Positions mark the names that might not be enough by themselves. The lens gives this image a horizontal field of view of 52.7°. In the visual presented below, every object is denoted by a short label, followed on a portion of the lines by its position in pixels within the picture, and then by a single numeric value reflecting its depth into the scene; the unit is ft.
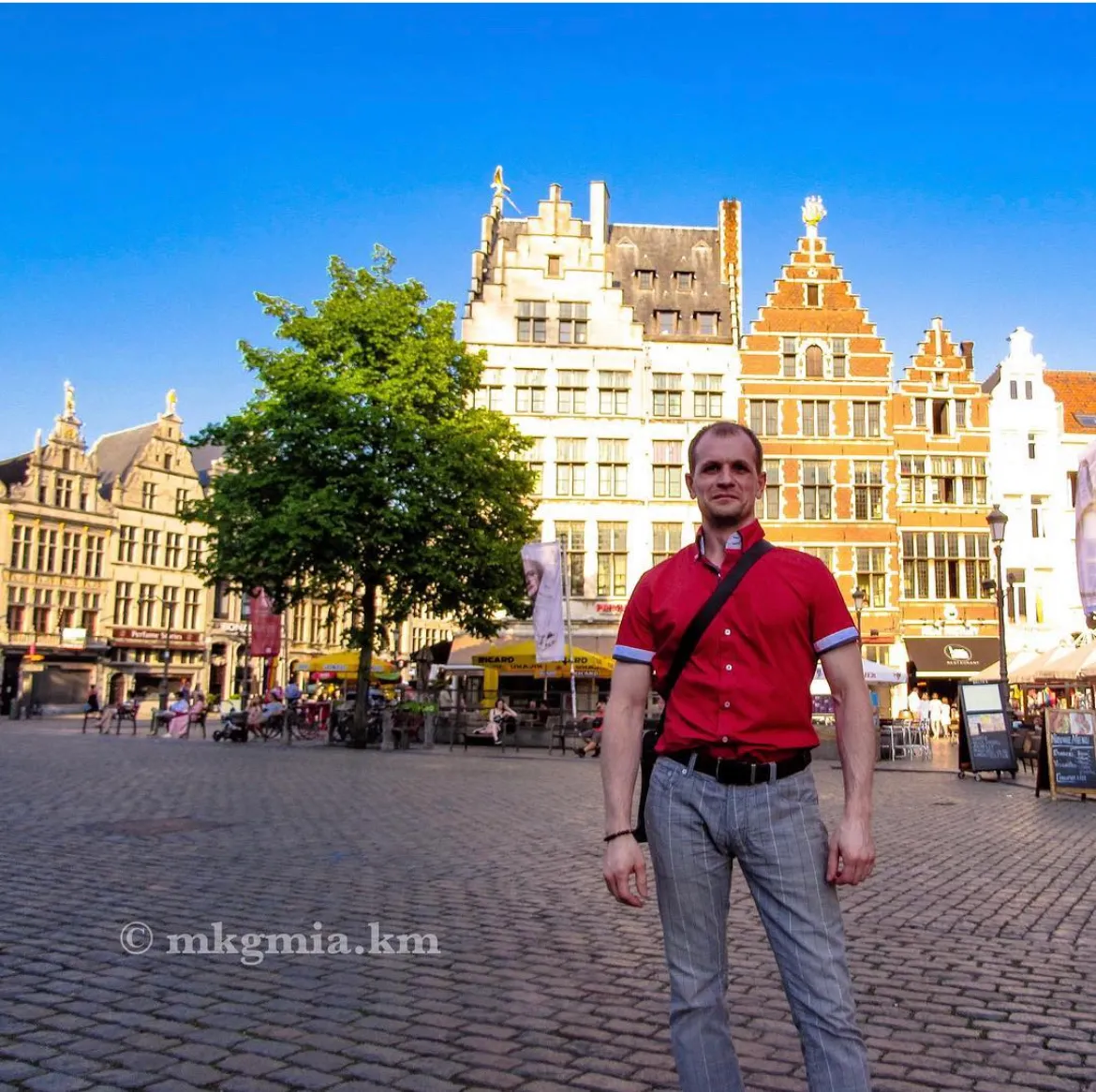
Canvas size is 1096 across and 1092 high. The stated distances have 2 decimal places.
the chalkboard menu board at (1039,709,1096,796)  52.70
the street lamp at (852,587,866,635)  103.33
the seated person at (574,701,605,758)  86.48
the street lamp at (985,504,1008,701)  70.52
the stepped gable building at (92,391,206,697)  214.28
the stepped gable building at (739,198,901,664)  137.69
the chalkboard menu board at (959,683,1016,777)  63.52
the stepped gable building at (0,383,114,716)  194.18
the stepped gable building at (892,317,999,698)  138.41
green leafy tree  90.02
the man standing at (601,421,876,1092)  9.23
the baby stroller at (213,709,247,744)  95.14
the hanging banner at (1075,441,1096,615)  44.98
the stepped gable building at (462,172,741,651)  140.15
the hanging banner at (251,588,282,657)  103.65
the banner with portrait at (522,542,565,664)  79.71
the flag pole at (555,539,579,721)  90.67
